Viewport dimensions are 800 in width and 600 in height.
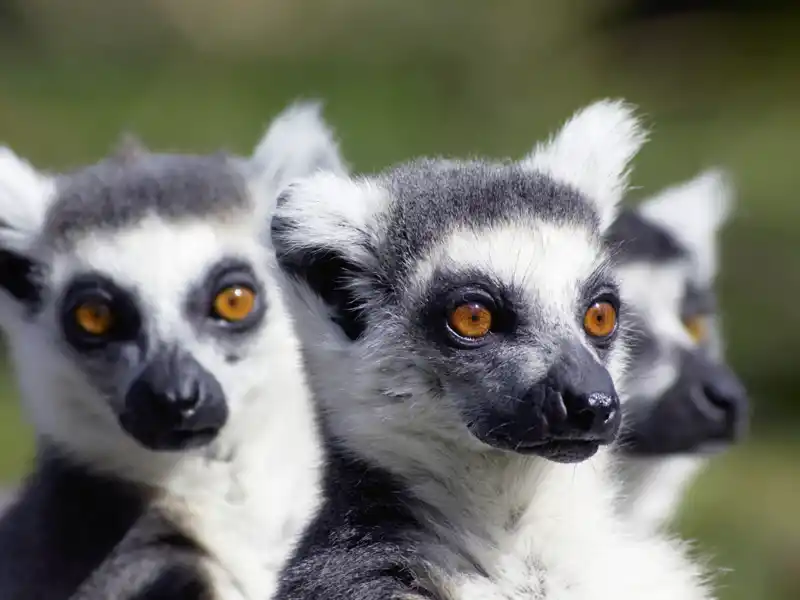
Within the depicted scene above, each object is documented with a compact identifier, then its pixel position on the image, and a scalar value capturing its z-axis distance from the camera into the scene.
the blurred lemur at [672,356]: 5.73
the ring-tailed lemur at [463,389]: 3.78
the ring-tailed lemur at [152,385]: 4.97
